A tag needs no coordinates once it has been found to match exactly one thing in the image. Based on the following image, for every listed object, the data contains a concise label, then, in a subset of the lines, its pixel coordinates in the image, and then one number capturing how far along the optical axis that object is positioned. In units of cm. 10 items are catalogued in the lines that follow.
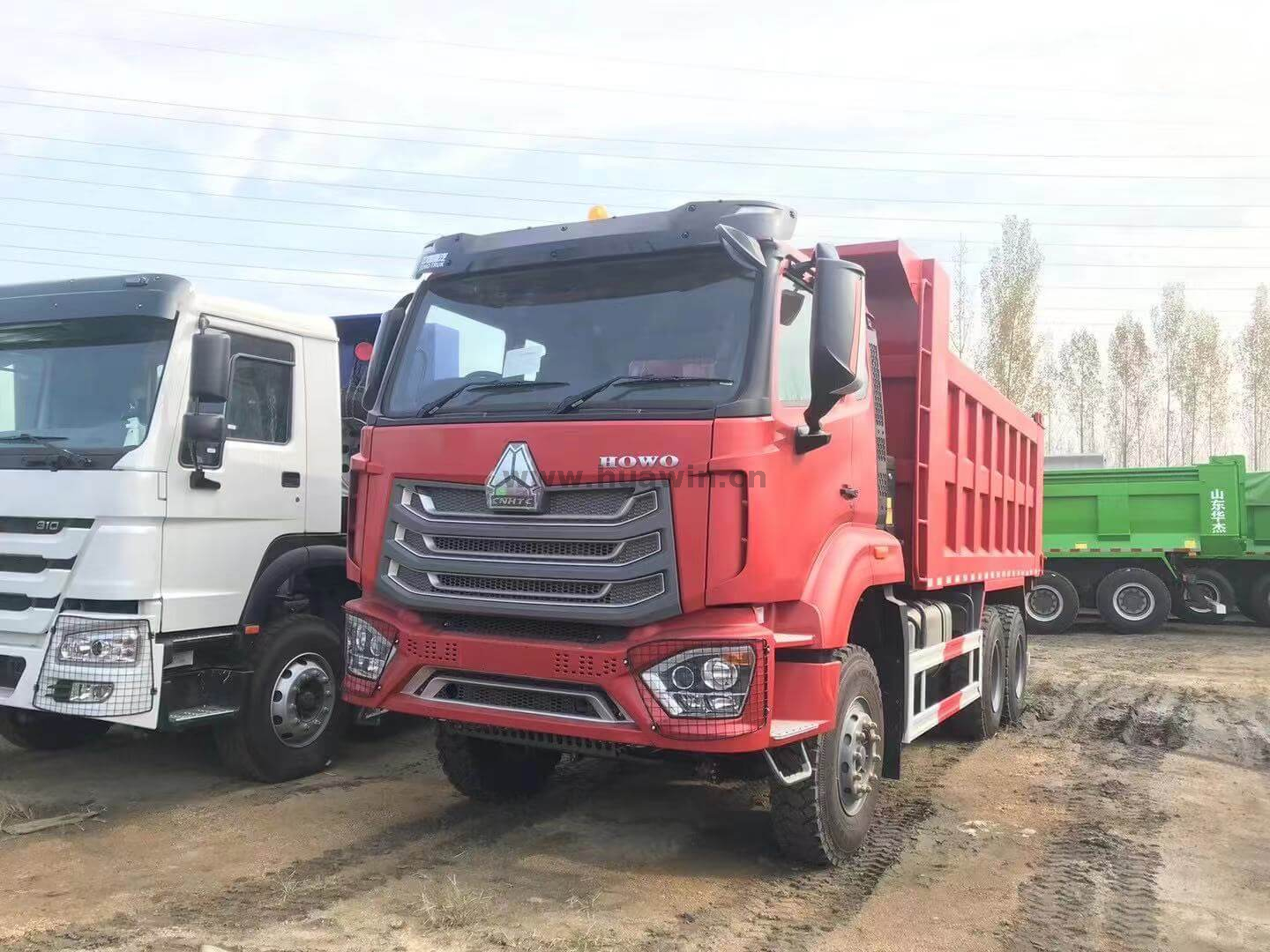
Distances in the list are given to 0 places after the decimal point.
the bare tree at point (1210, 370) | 3612
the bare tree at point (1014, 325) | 3394
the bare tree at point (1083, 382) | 3781
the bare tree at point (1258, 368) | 3584
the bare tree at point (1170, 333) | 3641
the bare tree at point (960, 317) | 3447
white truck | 489
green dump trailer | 1578
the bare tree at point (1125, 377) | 3741
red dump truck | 378
